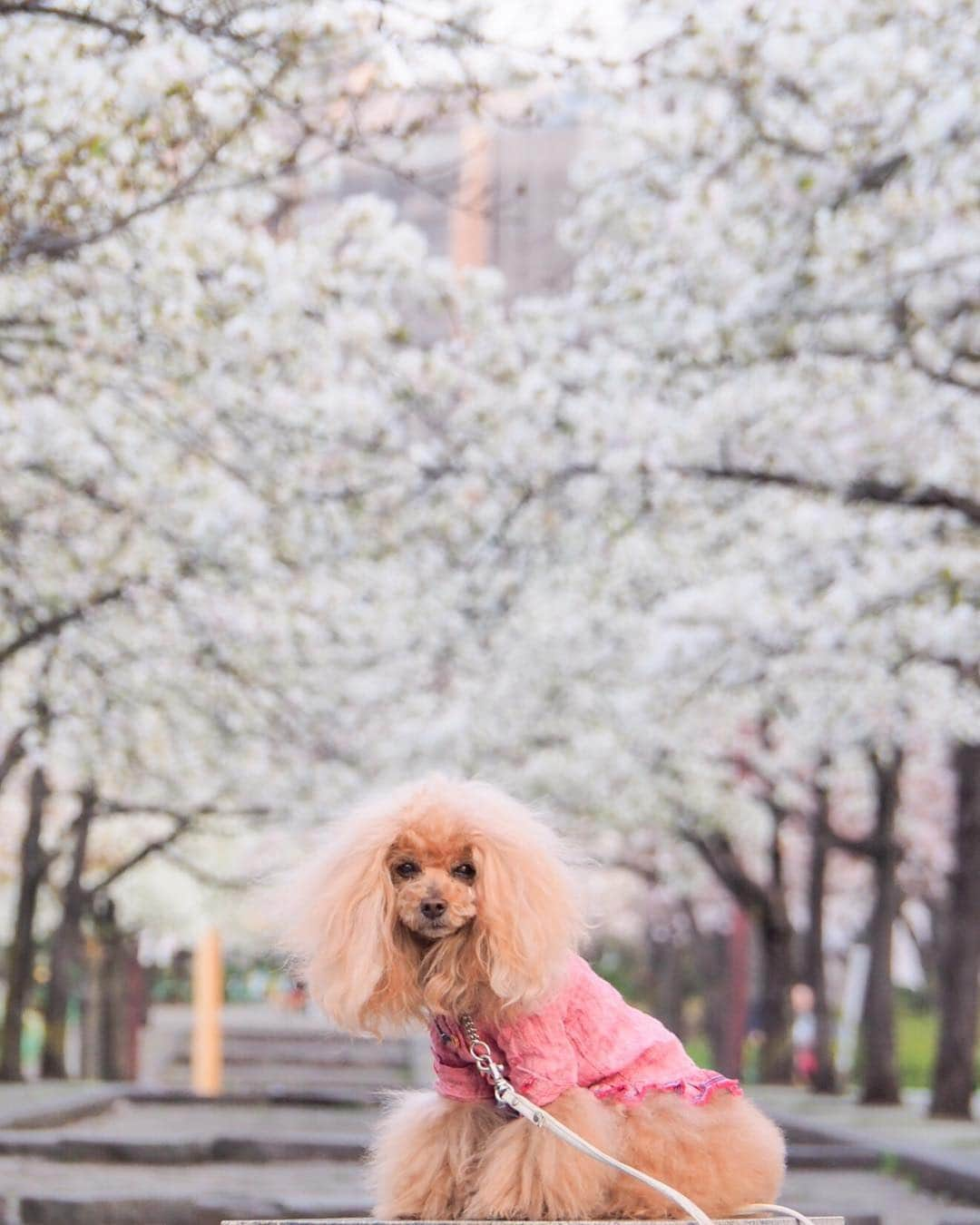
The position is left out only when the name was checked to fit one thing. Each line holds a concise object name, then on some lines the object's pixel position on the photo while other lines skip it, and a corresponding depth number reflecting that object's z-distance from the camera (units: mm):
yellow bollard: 29391
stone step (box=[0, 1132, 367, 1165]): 11258
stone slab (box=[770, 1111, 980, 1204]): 10414
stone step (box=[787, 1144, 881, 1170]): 12172
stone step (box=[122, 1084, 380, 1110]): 18359
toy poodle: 4180
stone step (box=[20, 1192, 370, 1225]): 7605
